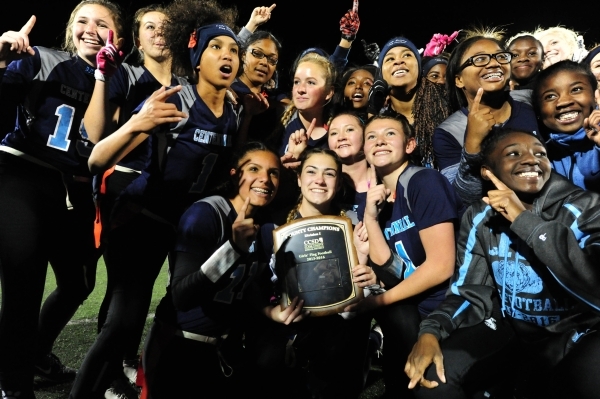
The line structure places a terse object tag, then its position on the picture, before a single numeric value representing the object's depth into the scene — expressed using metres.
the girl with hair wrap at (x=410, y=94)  3.35
